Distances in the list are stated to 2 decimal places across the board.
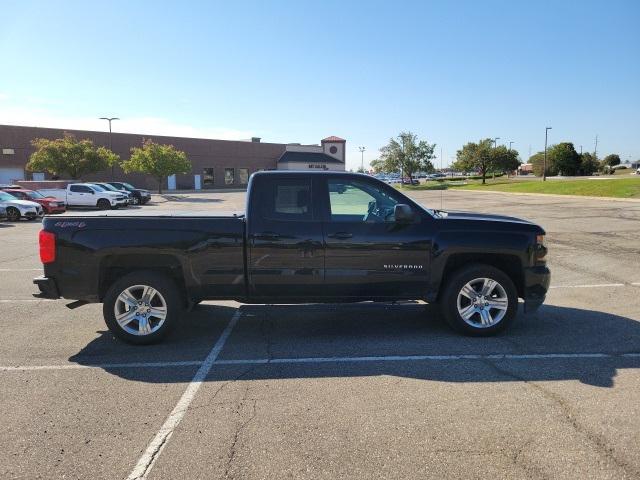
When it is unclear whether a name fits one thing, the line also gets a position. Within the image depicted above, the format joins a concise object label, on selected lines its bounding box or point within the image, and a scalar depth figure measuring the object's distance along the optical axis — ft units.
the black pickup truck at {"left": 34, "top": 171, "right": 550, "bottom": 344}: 17.28
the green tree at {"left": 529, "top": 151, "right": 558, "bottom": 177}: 268.33
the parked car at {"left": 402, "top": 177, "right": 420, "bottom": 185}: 242.66
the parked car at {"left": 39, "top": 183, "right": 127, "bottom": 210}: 95.55
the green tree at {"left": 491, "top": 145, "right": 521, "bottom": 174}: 222.48
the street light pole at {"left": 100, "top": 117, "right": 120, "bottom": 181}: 180.67
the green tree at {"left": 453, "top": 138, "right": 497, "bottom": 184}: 216.74
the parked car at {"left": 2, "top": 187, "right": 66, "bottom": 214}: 82.17
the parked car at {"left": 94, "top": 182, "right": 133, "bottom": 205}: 102.37
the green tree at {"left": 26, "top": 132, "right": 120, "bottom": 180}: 129.49
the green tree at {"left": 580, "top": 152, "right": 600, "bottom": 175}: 265.79
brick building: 163.73
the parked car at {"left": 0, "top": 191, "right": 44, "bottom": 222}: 73.77
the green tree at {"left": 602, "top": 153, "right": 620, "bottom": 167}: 398.83
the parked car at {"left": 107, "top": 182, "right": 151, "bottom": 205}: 113.91
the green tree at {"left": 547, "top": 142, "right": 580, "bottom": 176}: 258.16
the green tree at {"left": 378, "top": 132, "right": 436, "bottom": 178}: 232.94
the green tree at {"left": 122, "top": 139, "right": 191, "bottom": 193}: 144.97
